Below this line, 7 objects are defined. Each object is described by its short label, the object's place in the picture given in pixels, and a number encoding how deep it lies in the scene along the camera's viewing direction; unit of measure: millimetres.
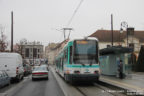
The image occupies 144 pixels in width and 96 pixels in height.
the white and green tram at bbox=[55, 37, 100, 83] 13992
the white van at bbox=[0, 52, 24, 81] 18391
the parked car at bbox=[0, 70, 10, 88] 14730
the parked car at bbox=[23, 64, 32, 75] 30703
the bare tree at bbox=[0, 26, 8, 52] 35375
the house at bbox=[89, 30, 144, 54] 50906
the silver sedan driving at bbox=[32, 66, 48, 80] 21031
